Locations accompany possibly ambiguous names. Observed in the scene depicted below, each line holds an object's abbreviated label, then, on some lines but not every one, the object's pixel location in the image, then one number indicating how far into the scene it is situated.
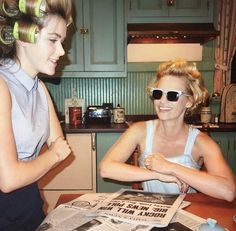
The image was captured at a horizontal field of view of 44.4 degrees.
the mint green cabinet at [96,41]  3.03
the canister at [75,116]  3.09
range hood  2.82
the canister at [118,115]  3.20
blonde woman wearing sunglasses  1.45
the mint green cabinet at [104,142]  2.91
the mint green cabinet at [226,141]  2.92
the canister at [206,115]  3.15
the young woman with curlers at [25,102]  0.96
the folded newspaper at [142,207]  1.03
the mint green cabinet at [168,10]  3.01
